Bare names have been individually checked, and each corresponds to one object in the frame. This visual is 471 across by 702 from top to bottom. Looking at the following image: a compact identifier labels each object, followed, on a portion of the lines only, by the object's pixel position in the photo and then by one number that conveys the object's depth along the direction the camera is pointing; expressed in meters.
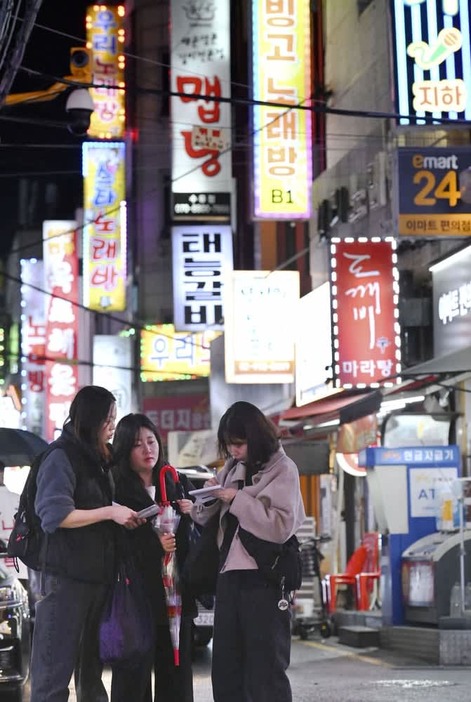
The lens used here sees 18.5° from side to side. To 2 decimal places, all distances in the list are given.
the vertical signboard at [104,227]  33.69
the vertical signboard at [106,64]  32.03
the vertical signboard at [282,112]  21.17
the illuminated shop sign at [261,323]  24.39
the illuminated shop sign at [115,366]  40.94
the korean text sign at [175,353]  37.28
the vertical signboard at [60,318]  37.94
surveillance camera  19.20
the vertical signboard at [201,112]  25.27
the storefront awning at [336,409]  17.37
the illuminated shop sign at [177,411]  43.69
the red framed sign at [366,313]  18.92
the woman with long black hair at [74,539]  7.15
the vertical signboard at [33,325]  47.38
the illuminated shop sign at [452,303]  18.22
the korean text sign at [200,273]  26.38
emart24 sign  16.84
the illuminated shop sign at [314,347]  21.94
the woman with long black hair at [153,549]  7.44
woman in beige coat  7.37
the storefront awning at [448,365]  15.14
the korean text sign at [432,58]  16.30
